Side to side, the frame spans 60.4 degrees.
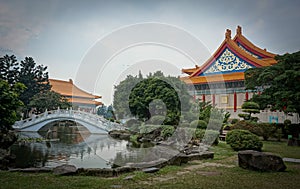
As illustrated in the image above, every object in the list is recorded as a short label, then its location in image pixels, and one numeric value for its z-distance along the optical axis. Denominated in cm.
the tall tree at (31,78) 2859
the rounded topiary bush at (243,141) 985
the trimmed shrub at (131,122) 2151
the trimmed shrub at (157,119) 1788
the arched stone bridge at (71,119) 2145
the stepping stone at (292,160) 784
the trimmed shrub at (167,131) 1568
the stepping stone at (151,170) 635
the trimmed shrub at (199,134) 1350
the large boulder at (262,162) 635
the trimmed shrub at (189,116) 1698
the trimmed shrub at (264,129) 1451
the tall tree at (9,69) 2727
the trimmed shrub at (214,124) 1490
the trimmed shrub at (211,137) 1292
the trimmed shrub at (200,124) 1445
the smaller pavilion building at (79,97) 3750
